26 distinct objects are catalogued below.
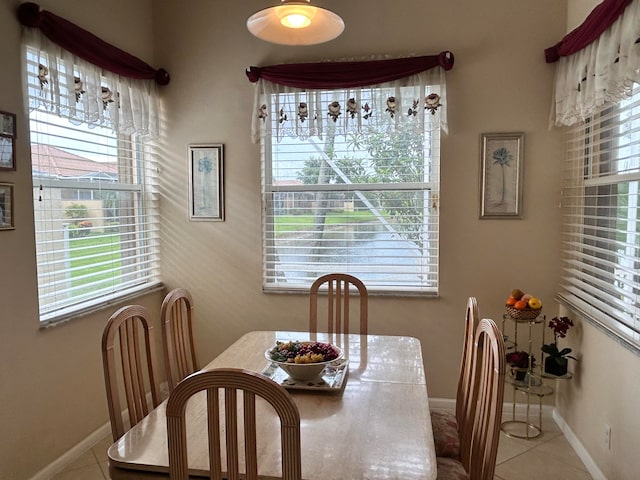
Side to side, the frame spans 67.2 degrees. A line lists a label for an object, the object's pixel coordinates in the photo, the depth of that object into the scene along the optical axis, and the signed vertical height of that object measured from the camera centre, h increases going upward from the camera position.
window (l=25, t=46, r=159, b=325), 2.46 +0.12
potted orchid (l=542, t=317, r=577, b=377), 2.73 -0.84
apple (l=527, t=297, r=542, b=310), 2.79 -0.56
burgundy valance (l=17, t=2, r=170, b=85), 2.28 +0.90
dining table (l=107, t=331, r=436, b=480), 1.29 -0.68
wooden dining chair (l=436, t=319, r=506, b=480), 1.43 -0.66
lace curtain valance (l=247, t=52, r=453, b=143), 3.02 +0.73
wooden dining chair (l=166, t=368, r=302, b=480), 1.07 -0.49
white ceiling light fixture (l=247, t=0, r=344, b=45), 1.76 +0.70
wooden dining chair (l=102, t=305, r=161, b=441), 1.63 -0.56
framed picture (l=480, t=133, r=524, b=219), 3.01 +0.21
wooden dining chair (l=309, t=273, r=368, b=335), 2.62 -0.51
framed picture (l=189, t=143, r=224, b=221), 3.39 +0.20
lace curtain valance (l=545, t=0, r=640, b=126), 1.96 +0.69
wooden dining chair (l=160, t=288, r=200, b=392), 2.06 -0.57
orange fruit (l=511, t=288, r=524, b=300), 2.88 -0.52
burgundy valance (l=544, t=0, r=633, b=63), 2.07 +0.87
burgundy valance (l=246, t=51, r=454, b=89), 2.99 +0.88
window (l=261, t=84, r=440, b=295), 3.13 +0.14
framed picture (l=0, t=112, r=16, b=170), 2.17 +0.31
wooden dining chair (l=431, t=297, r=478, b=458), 1.94 -0.88
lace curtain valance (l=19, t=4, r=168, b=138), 2.36 +0.68
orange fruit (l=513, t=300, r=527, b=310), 2.80 -0.57
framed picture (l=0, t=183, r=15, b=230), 2.18 +0.02
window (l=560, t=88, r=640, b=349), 2.17 -0.07
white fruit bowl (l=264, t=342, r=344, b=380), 1.76 -0.57
